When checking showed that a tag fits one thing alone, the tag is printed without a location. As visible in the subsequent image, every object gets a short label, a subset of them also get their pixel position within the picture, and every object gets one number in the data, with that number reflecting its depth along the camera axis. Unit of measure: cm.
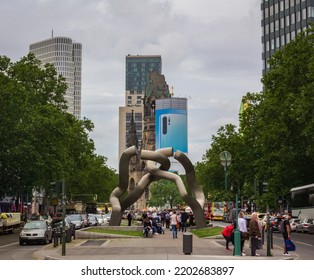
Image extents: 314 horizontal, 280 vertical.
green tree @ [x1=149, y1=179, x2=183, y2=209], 17138
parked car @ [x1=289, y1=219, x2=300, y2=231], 5763
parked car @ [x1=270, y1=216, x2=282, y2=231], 5298
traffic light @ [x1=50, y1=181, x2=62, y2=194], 2686
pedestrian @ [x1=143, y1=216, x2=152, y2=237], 4012
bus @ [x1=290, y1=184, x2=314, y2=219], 5456
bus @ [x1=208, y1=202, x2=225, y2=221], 9738
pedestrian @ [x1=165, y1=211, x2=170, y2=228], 5856
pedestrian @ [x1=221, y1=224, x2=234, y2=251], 2916
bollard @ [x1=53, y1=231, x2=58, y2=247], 3396
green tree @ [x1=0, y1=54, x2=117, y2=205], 5697
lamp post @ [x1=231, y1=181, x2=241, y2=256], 2591
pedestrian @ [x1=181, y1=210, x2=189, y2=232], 4650
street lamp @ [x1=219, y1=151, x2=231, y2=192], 4099
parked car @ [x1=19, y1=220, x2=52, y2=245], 3822
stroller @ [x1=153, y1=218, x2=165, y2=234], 4640
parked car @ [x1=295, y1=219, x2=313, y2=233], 5406
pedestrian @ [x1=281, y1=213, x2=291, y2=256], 2648
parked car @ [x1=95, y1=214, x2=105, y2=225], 7346
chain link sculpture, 4822
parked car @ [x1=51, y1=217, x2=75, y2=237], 3488
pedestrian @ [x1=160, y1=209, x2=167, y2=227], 6338
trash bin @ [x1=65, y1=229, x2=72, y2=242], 3588
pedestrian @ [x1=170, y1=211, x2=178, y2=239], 3956
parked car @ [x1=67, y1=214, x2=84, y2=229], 5521
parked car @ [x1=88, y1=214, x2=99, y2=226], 6531
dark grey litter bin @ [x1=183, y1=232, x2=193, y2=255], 2594
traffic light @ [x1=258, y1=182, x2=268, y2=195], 2727
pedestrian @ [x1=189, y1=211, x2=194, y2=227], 5507
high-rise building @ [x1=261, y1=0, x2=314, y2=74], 11519
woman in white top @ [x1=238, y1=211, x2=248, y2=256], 2769
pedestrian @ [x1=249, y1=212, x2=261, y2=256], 2627
